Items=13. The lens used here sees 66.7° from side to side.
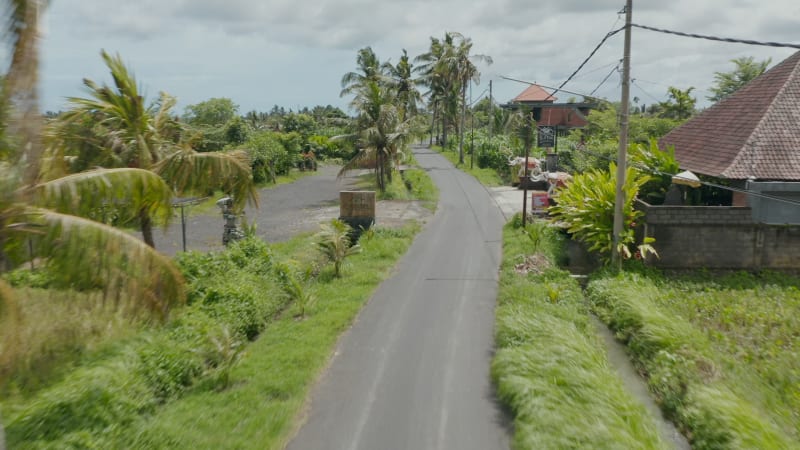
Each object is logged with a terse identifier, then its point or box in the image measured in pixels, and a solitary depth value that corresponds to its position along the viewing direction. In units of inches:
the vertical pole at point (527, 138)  813.9
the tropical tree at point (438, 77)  2168.8
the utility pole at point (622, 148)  600.7
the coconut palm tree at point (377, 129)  1231.5
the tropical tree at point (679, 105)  1818.4
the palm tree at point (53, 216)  250.2
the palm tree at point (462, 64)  1972.2
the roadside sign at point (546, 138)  1155.4
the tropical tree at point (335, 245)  644.7
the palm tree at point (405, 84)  2081.2
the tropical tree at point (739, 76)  1657.2
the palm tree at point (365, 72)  1801.2
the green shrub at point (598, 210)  653.3
